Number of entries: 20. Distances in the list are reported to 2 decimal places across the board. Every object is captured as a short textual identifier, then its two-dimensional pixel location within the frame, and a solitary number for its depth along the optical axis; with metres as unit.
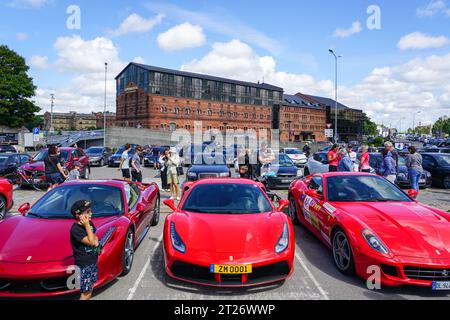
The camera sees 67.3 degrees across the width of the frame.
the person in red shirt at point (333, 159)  11.58
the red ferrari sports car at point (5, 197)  7.70
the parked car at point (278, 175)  12.77
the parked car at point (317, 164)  14.23
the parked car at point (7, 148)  29.23
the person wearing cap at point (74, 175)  10.42
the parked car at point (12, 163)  13.75
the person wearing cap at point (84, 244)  3.35
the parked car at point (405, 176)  13.24
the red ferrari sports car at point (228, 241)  3.92
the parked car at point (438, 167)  13.94
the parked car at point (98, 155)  22.83
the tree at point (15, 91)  44.13
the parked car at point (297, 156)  25.89
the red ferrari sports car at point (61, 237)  3.63
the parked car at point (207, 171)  11.45
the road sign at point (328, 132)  32.19
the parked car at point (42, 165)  12.58
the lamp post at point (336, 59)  36.30
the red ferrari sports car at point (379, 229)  4.02
